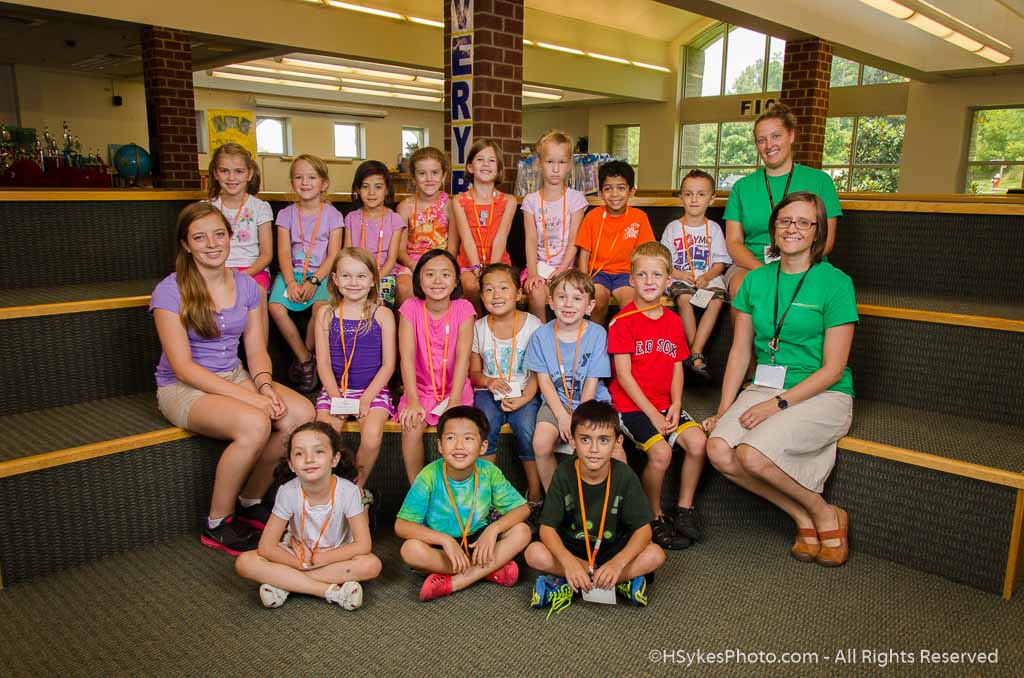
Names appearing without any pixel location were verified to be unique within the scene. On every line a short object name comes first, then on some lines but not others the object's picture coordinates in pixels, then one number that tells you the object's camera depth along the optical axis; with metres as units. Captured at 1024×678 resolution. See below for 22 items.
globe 8.56
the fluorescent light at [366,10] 8.34
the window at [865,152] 11.96
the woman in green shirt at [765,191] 2.85
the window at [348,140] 16.77
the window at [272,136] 15.42
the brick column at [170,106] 7.13
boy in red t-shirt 2.44
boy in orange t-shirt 3.20
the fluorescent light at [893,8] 6.06
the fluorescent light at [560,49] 10.62
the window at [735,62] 13.03
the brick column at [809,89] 8.04
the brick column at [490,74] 4.04
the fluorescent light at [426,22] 9.10
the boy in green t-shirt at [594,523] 2.03
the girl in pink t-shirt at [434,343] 2.61
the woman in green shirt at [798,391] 2.26
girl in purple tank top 2.63
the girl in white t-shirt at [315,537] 2.04
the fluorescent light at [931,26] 6.69
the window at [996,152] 10.42
